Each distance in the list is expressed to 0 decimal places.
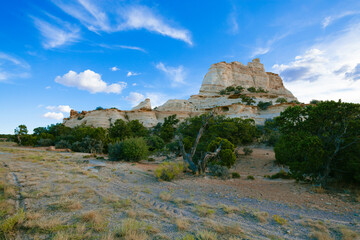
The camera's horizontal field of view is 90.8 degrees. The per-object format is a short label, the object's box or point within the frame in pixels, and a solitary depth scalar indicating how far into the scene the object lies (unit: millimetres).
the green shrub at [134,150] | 17688
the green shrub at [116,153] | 18411
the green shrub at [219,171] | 11539
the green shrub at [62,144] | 30609
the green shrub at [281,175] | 11899
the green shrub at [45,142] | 35250
